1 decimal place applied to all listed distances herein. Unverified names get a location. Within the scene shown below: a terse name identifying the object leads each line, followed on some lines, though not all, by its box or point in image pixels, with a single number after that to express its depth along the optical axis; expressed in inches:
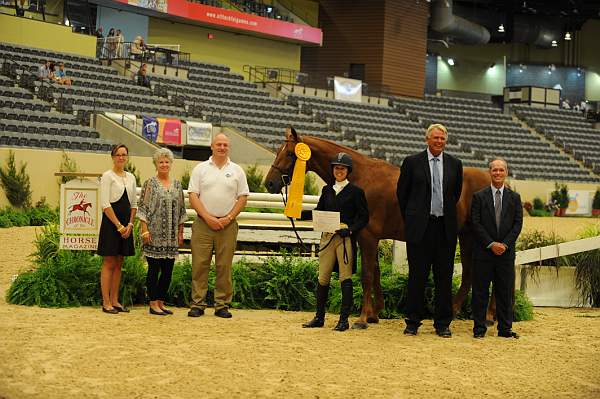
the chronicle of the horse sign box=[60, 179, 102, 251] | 402.6
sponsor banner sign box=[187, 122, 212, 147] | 1174.3
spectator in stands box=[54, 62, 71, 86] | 1170.0
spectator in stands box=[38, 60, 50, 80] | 1159.0
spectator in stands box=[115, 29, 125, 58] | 1384.5
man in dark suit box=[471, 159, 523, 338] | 362.3
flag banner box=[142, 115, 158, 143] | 1109.1
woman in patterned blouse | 382.3
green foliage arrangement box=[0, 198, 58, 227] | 803.3
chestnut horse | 375.2
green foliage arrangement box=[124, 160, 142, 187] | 885.8
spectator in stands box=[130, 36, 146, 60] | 1387.8
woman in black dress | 380.5
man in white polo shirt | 380.2
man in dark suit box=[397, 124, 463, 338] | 355.3
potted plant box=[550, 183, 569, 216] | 1498.5
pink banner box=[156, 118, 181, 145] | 1136.2
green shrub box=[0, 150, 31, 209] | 876.6
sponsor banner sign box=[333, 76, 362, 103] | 1657.2
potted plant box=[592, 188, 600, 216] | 1529.3
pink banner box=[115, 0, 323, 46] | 1513.3
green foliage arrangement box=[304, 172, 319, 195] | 889.5
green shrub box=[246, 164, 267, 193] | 922.1
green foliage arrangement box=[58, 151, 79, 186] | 903.7
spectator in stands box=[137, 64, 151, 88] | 1336.1
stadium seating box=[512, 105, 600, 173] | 1760.6
